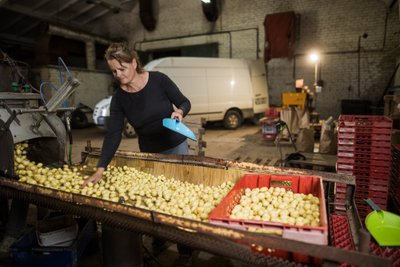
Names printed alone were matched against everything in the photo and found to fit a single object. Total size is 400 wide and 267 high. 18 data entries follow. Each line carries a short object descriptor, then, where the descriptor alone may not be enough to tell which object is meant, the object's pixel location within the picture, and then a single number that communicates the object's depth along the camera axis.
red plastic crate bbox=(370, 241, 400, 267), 1.41
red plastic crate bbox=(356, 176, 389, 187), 3.14
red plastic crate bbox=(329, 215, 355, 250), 1.41
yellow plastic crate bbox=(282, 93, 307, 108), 7.11
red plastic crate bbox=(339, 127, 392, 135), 3.05
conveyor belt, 1.12
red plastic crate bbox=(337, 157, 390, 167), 3.09
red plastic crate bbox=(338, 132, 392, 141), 3.06
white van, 8.88
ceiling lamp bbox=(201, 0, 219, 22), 12.13
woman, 2.13
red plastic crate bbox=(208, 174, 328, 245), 1.23
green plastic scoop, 1.82
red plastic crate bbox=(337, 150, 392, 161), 3.07
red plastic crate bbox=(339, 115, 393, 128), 3.05
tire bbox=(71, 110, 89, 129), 11.68
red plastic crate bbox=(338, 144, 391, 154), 3.07
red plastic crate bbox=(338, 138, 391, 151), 3.06
